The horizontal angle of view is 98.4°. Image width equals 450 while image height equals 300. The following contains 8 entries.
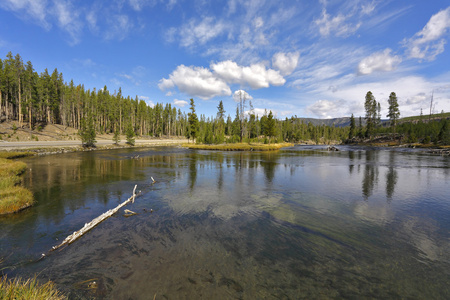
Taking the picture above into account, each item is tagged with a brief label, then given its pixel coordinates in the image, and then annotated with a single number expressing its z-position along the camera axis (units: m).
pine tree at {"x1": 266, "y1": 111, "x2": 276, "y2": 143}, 74.44
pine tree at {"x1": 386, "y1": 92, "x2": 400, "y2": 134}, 92.06
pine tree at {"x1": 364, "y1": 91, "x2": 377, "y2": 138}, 96.69
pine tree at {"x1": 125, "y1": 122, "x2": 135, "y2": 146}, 73.36
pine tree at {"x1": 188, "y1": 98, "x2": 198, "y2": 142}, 71.25
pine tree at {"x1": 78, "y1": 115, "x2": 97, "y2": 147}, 53.72
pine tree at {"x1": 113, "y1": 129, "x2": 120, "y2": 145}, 68.89
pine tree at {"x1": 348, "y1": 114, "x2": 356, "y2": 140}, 116.88
